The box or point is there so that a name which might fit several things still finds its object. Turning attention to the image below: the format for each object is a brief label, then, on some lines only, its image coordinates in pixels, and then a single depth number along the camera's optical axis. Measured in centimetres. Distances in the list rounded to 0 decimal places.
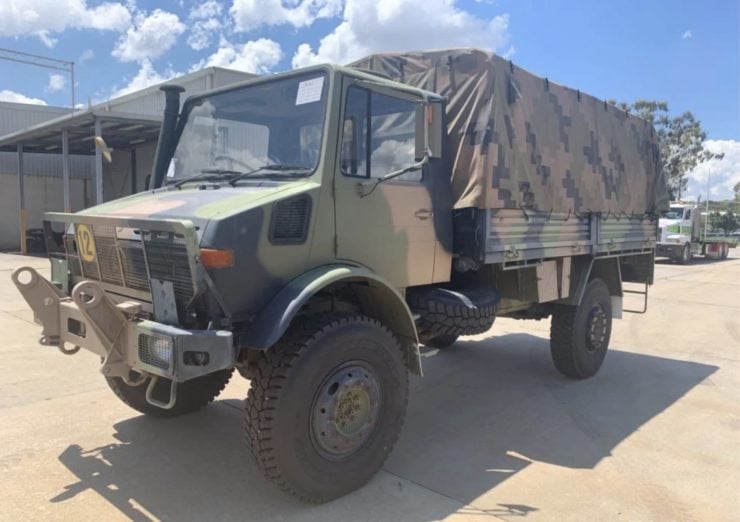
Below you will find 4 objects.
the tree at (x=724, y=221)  5474
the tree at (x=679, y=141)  4159
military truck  318
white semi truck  2447
